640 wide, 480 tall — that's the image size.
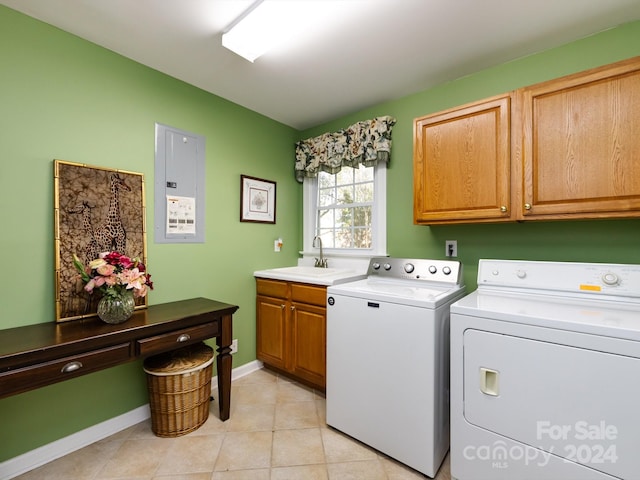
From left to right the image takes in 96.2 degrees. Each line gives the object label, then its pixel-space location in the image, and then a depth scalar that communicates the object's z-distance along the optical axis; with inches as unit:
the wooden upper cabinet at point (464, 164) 66.1
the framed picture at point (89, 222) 64.8
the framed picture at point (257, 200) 104.0
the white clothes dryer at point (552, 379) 42.4
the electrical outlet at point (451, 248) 84.3
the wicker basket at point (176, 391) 69.4
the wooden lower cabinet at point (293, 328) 87.7
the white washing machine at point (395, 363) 58.6
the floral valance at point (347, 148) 96.2
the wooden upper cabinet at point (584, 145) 53.3
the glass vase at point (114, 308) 62.4
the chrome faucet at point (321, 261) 114.3
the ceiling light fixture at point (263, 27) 57.7
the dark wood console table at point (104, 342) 48.6
